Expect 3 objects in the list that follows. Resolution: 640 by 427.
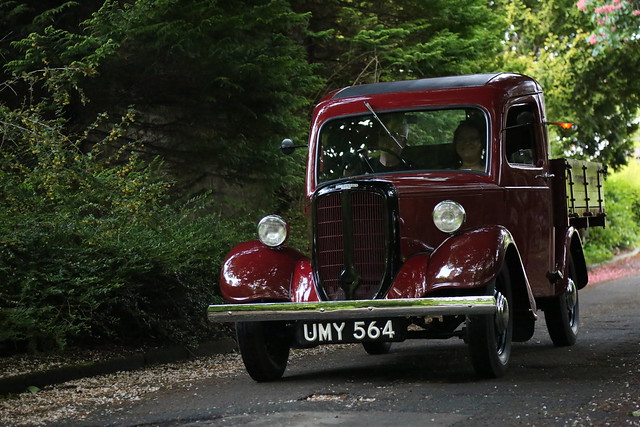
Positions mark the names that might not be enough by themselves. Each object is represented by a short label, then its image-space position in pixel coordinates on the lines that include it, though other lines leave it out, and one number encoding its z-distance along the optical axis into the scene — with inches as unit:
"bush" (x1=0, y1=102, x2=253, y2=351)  521.0
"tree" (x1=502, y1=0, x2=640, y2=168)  1397.8
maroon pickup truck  432.4
